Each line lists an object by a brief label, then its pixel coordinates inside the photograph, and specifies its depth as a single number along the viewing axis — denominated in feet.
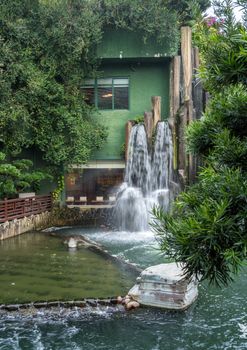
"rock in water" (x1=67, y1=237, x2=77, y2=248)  39.16
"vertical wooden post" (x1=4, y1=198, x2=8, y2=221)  45.66
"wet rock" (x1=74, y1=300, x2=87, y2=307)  22.72
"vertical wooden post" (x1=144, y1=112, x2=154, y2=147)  54.75
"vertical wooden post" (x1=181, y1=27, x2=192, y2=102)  53.88
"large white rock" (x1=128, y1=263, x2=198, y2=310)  22.49
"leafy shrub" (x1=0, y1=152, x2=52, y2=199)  46.14
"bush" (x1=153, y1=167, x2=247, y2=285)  8.23
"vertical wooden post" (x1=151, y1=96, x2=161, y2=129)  54.19
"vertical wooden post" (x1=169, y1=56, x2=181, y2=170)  54.08
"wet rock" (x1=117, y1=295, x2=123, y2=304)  23.12
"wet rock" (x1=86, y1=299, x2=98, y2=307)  22.84
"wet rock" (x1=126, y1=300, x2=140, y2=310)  22.54
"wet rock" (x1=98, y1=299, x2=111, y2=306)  22.97
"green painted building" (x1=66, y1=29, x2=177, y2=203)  60.75
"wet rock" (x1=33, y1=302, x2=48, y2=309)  22.57
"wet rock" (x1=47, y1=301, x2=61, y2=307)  22.62
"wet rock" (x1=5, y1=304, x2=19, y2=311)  22.29
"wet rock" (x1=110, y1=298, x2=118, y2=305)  23.07
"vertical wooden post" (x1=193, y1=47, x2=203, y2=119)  50.51
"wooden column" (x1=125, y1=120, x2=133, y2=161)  56.87
